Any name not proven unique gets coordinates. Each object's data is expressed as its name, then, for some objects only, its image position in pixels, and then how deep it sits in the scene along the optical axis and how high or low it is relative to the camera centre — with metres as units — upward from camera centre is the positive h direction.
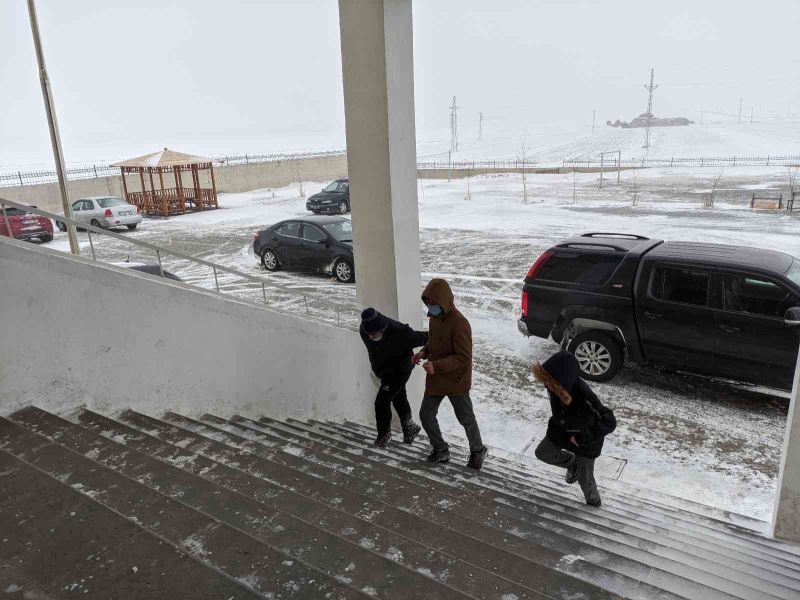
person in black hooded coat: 3.75 -1.83
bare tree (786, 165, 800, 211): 20.81 -2.65
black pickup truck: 6.36 -1.94
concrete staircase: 2.51 -1.87
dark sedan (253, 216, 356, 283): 13.30 -2.13
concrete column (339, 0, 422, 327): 5.01 -0.01
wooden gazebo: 27.09 -1.46
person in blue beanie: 4.43 -1.57
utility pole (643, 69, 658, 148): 74.44 +6.13
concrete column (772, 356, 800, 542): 3.60 -2.17
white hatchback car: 21.27 -1.78
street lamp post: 9.86 +0.71
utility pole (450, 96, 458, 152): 102.51 +3.65
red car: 16.03 -1.72
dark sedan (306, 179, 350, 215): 23.94 -1.99
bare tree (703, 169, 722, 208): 22.70 -2.52
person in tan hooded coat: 4.19 -1.57
